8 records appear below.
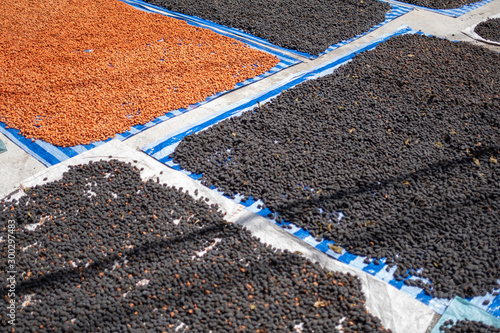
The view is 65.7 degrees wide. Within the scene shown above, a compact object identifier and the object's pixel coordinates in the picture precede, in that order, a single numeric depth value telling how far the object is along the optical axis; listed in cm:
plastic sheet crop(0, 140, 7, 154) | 403
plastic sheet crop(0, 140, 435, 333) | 255
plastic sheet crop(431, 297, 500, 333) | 250
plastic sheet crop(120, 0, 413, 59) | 630
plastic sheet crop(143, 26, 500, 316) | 268
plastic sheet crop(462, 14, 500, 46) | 651
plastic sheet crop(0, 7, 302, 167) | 398
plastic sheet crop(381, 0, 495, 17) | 788
